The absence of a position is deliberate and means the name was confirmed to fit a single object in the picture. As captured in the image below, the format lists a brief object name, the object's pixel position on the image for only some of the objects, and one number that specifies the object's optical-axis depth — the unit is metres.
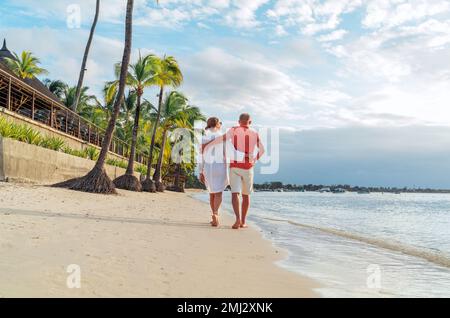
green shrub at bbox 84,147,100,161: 21.17
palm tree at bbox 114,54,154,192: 25.77
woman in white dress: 7.21
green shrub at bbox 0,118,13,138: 11.33
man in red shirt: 7.12
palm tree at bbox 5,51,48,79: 28.24
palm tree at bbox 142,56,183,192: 26.38
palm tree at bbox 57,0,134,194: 13.59
